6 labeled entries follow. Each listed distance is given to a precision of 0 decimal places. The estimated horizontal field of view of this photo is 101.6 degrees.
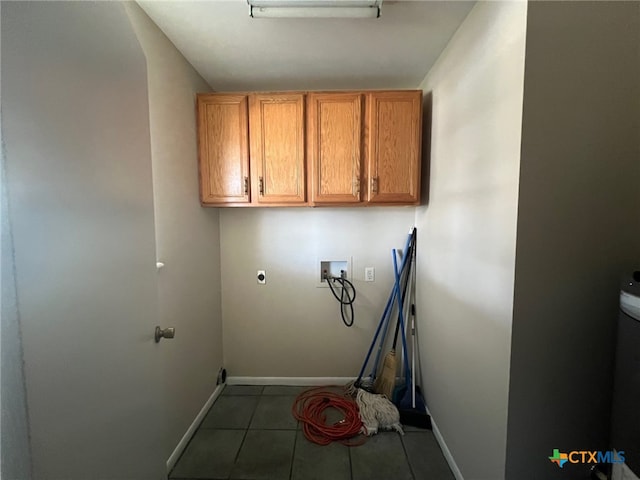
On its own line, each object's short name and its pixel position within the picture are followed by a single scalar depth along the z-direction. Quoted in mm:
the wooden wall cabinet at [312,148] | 1863
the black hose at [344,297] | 2270
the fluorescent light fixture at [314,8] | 1177
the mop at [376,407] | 1795
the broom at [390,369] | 2035
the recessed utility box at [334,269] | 2273
